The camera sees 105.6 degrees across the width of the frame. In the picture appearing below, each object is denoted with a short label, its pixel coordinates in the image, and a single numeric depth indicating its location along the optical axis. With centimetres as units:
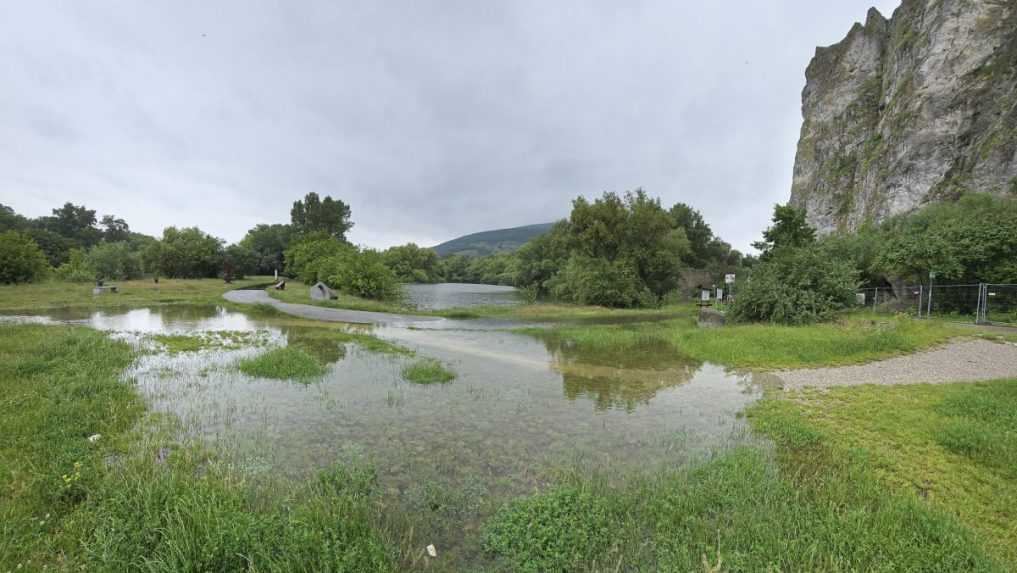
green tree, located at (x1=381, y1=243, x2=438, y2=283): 7631
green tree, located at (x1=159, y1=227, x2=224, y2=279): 5922
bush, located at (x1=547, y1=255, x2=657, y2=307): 4138
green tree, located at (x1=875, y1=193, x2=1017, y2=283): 2214
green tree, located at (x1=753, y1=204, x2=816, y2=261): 3397
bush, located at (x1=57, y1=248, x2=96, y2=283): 4368
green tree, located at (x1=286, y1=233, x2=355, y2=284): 5059
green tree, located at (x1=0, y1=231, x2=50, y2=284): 3412
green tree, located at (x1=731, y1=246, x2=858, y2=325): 2031
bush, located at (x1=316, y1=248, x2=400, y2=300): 3962
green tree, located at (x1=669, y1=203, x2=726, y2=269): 7625
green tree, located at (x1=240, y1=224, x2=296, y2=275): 7812
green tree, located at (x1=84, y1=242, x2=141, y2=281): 4834
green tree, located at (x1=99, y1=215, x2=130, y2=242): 9625
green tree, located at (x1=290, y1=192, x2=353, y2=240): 8388
